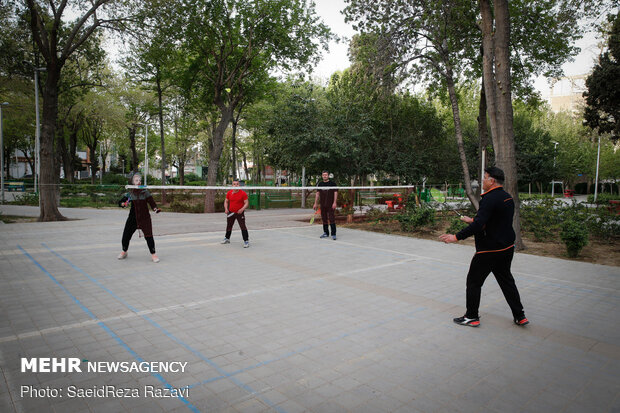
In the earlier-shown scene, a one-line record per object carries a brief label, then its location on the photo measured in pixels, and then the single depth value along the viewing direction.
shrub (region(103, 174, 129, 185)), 40.97
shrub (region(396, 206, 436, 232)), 13.37
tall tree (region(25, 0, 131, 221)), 15.16
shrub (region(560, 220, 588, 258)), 9.62
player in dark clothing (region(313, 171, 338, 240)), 12.15
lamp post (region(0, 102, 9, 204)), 26.22
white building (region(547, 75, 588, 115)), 92.88
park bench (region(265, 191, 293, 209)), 25.64
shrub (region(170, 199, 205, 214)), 22.17
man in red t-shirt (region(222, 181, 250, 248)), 10.75
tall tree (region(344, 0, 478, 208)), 15.50
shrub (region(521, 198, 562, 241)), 12.52
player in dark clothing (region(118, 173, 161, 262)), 8.40
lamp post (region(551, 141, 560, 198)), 40.05
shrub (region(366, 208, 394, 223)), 15.42
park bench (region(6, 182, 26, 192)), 37.32
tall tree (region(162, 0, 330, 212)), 19.08
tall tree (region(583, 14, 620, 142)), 18.02
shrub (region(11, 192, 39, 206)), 24.07
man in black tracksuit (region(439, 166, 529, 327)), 4.87
